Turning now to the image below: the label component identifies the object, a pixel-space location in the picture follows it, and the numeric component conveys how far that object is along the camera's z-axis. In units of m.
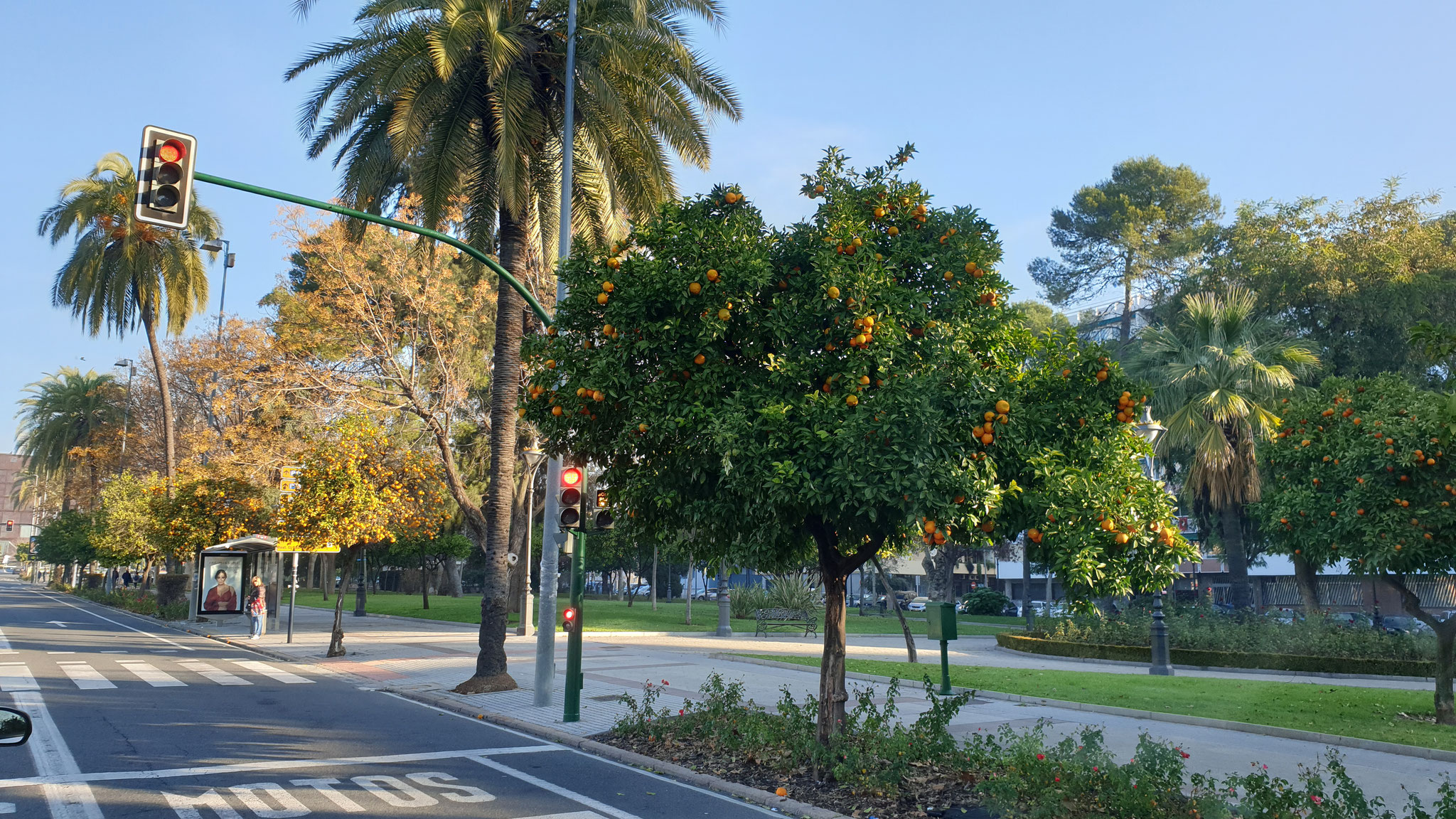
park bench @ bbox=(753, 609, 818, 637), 33.00
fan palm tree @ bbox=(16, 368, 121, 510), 55.19
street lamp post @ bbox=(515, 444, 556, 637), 28.53
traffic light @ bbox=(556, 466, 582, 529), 12.91
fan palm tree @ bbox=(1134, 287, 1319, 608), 24.59
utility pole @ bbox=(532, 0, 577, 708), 14.36
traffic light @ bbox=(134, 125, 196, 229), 8.13
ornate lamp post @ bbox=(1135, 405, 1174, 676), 19.67
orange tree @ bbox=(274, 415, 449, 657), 23.61
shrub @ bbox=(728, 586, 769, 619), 37.41
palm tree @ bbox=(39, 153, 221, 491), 35.47
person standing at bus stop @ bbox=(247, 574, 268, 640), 28.61
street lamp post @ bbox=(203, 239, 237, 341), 40.66
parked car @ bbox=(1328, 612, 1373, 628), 22.64
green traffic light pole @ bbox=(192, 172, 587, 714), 11.84
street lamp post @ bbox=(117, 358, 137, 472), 49.09
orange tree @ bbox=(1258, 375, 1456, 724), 11.98
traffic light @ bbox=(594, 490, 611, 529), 12.09
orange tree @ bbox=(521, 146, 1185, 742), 7.39
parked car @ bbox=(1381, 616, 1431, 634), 22.73
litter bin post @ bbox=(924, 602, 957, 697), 15.34
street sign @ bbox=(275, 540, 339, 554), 23.98
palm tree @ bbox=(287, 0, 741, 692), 15.76
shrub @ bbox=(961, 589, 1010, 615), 54.00
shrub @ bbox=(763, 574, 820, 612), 34.97
